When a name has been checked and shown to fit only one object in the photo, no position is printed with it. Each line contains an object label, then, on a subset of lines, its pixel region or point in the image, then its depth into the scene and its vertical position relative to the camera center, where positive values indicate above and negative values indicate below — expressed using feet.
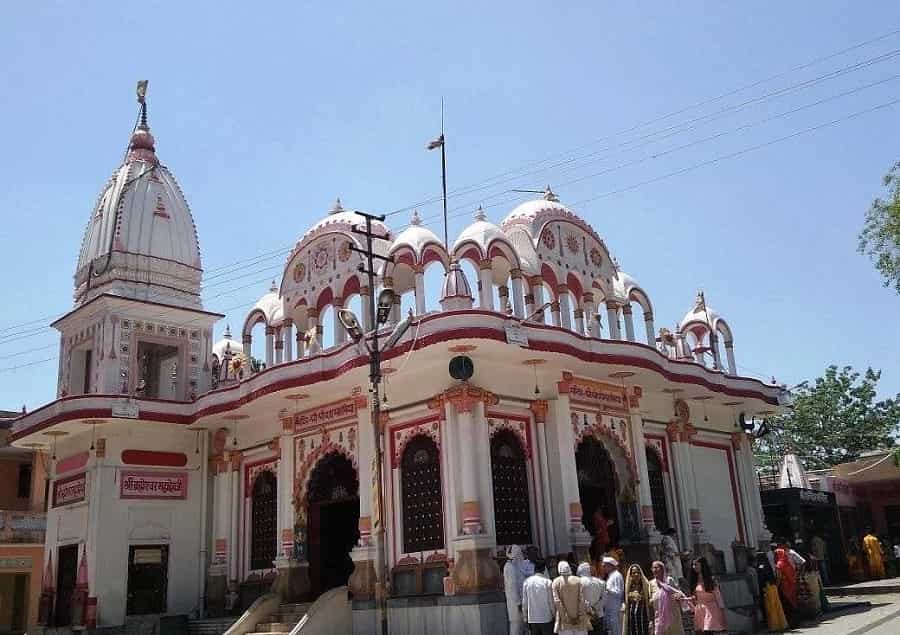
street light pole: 41.14 +4.87
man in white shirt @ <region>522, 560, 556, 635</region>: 39.68 -2.52
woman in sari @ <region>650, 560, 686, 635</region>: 34.63 -2.64
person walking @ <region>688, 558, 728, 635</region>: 37.37 -2.78
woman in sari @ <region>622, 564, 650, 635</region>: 35.06 -2.43
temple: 51.96 +9.38
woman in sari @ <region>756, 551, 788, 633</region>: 53.57 -3.97
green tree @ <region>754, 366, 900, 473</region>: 139.44 +17.87
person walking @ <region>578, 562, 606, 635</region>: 38.19 -1.93
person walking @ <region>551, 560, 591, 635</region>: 36.37 -2.48
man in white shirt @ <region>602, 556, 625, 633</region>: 41.63 -2.48
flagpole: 61.90 +27.55
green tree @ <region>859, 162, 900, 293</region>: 50.44 +17.52
